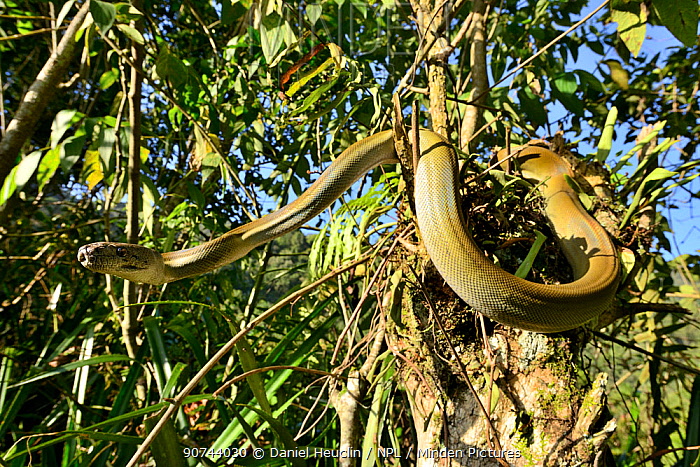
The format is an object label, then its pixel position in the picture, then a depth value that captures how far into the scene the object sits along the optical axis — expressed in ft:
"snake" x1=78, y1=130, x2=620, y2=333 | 1.51
